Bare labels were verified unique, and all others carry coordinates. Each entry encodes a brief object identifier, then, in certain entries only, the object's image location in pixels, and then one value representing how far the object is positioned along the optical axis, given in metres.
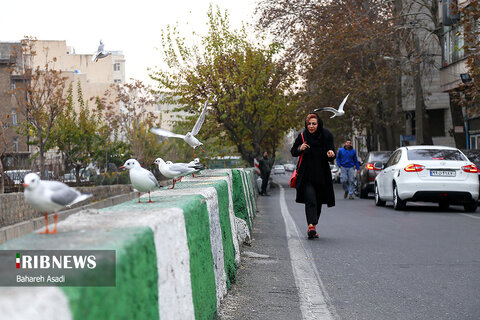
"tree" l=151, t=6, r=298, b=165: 44.16
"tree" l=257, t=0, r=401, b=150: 31.81
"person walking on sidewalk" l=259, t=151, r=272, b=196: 30.30
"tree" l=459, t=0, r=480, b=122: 19.99
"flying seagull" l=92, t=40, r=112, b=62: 15.11
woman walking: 10.39
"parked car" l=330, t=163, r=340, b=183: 53.15
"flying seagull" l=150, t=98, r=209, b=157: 10.48
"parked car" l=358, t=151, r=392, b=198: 24.45
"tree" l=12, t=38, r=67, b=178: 31.88
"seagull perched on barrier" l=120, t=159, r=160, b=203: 5.09
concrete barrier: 2.15
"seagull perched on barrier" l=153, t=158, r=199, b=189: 6.52
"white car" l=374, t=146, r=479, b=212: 16.03
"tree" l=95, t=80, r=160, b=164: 36.19
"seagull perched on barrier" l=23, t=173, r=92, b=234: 3.22
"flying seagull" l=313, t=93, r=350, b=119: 19.86
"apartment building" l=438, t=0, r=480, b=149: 31.02
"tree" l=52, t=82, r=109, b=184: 33.53
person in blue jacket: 22.77
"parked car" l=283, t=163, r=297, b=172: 125.94
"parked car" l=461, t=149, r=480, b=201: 19.31
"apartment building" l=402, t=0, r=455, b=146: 49.81
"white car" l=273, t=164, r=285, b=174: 111.10
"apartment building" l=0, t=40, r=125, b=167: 64.38
